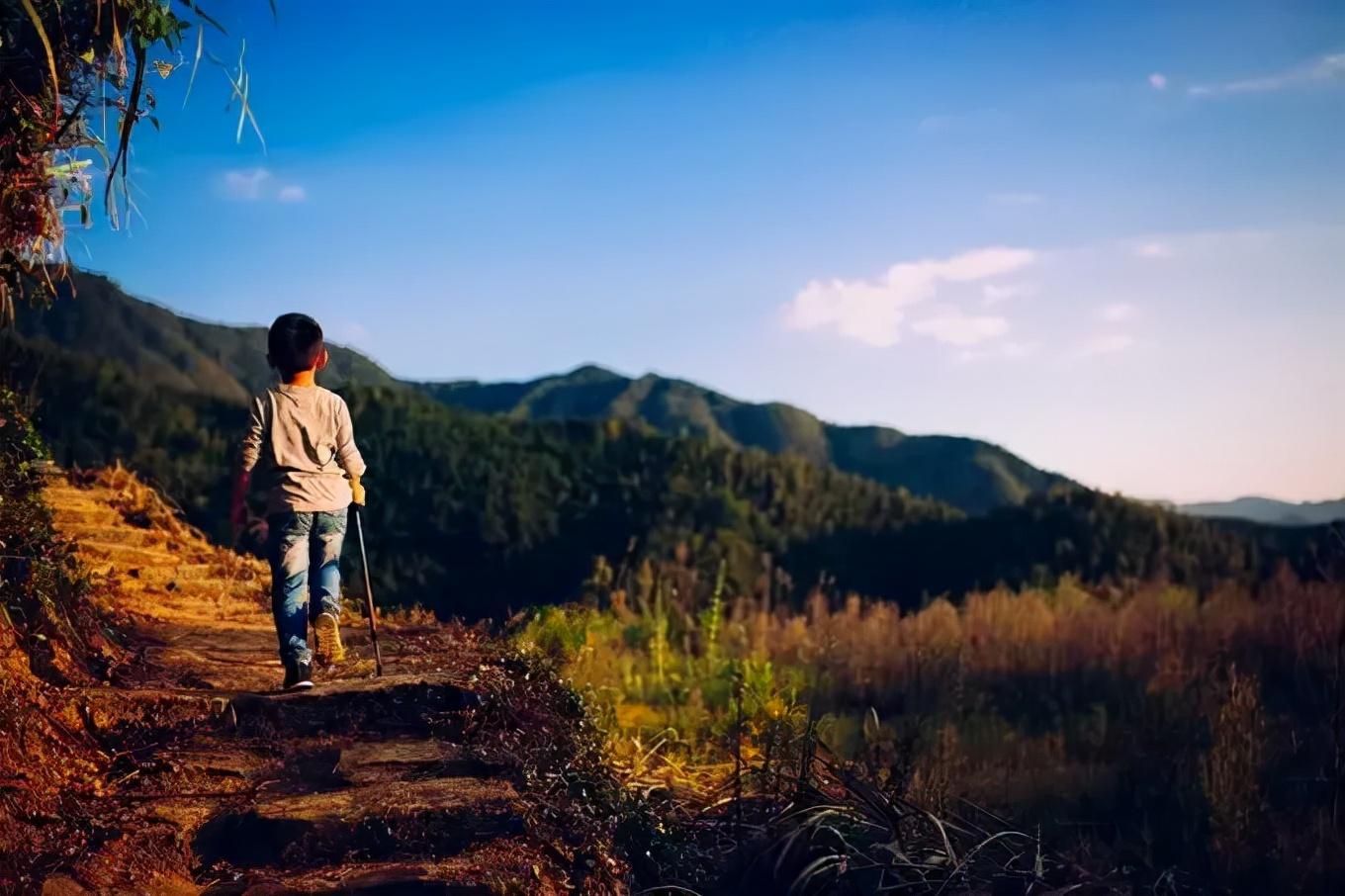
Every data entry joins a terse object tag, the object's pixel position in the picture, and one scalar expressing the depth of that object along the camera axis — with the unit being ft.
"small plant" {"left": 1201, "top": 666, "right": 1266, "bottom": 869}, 22.00
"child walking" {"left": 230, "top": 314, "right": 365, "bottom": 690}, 19.39
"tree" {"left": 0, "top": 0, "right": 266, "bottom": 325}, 15.79
